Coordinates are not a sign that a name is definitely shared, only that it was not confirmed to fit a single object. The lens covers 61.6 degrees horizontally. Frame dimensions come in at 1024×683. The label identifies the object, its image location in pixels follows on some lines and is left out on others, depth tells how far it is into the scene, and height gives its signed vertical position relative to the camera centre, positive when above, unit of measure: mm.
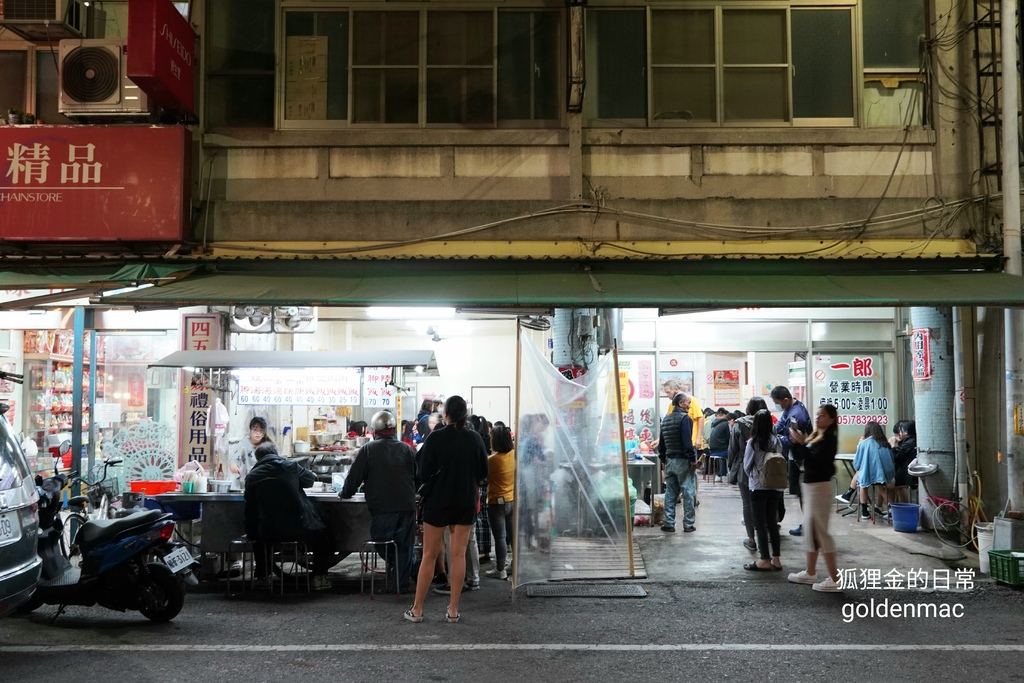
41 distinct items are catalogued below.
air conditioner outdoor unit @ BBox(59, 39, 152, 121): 9930 +3690
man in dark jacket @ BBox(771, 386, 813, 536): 10414 -182
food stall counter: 9102 -1217
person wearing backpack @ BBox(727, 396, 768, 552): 10133 -622
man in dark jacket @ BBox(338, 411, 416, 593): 8422 -828
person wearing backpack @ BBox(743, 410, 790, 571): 9375 -851
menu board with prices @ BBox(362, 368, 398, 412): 12125 +230
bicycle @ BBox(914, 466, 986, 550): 10516 -1423
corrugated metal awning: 11375 +595
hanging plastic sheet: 8359 -719
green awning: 8688 +1285
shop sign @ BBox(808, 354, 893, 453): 16281 +233
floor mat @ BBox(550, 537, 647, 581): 8594 -1579
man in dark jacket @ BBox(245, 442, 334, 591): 8438 -976
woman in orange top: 9047 -869
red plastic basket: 11258 -1088
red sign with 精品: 9898 +2556
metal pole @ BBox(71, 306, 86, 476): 11670 +184
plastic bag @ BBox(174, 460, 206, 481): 10578 -866
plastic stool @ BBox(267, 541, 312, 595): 8666 -1532
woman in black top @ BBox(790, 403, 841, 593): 8336 -796
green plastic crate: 8495 -1629
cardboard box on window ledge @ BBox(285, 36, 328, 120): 10734 +4068
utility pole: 9234 +1976
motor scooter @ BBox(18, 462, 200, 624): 7312 -1447
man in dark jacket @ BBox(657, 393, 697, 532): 11502 -724
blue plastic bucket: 11344 -1475
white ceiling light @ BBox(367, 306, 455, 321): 15261 +1717
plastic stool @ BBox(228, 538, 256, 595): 8756 -1462
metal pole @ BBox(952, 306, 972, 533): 10688 -235
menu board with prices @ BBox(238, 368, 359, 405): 12070 +244
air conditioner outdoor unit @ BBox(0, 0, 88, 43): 9883 +4476
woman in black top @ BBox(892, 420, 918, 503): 12383 -838
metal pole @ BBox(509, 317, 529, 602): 7992 -946
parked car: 5879 -874
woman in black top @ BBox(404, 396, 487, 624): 7461 -836
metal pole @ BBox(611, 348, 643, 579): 8555 -690
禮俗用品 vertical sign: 13352 -305
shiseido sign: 9250 +3889
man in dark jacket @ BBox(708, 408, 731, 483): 16406 -590
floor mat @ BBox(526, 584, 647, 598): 8305 -1832
